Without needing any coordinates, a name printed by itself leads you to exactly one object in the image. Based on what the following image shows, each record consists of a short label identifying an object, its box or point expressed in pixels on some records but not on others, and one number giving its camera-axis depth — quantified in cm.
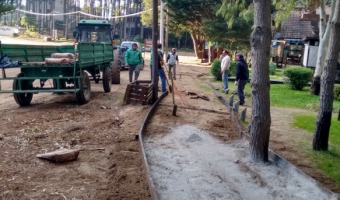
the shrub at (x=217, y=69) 2178
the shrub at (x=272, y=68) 2660
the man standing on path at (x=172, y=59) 1951
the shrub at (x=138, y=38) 6122
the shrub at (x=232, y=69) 2256
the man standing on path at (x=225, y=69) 1595
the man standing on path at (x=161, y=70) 1324
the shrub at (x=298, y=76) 1847
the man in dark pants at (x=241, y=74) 1263
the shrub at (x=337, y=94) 1579
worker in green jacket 1518
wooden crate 1138
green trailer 1027
